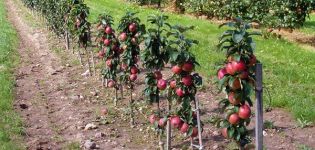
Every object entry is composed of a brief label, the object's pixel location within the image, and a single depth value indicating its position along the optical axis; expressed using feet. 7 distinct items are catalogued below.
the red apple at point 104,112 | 25.21
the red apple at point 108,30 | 26.27
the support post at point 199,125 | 17.01
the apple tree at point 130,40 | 22.93
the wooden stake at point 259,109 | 12.55
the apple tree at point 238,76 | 12.59
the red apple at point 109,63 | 26.55
